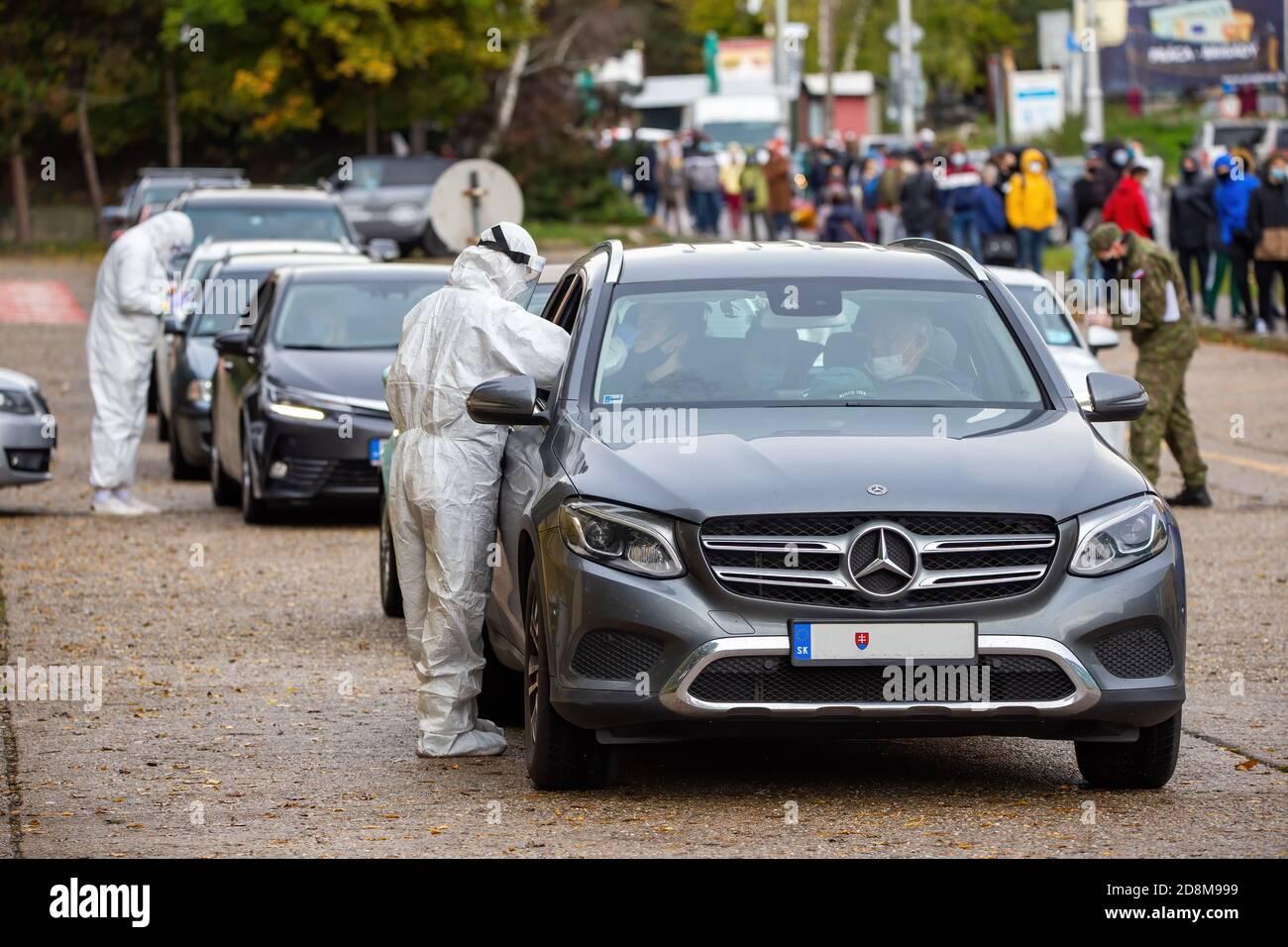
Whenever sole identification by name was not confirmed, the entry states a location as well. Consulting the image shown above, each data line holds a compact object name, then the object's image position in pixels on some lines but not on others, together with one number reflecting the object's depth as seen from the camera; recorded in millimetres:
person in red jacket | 25406
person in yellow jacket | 30531
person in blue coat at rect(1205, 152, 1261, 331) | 27562
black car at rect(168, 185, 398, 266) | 24469
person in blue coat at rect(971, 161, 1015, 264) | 30328
